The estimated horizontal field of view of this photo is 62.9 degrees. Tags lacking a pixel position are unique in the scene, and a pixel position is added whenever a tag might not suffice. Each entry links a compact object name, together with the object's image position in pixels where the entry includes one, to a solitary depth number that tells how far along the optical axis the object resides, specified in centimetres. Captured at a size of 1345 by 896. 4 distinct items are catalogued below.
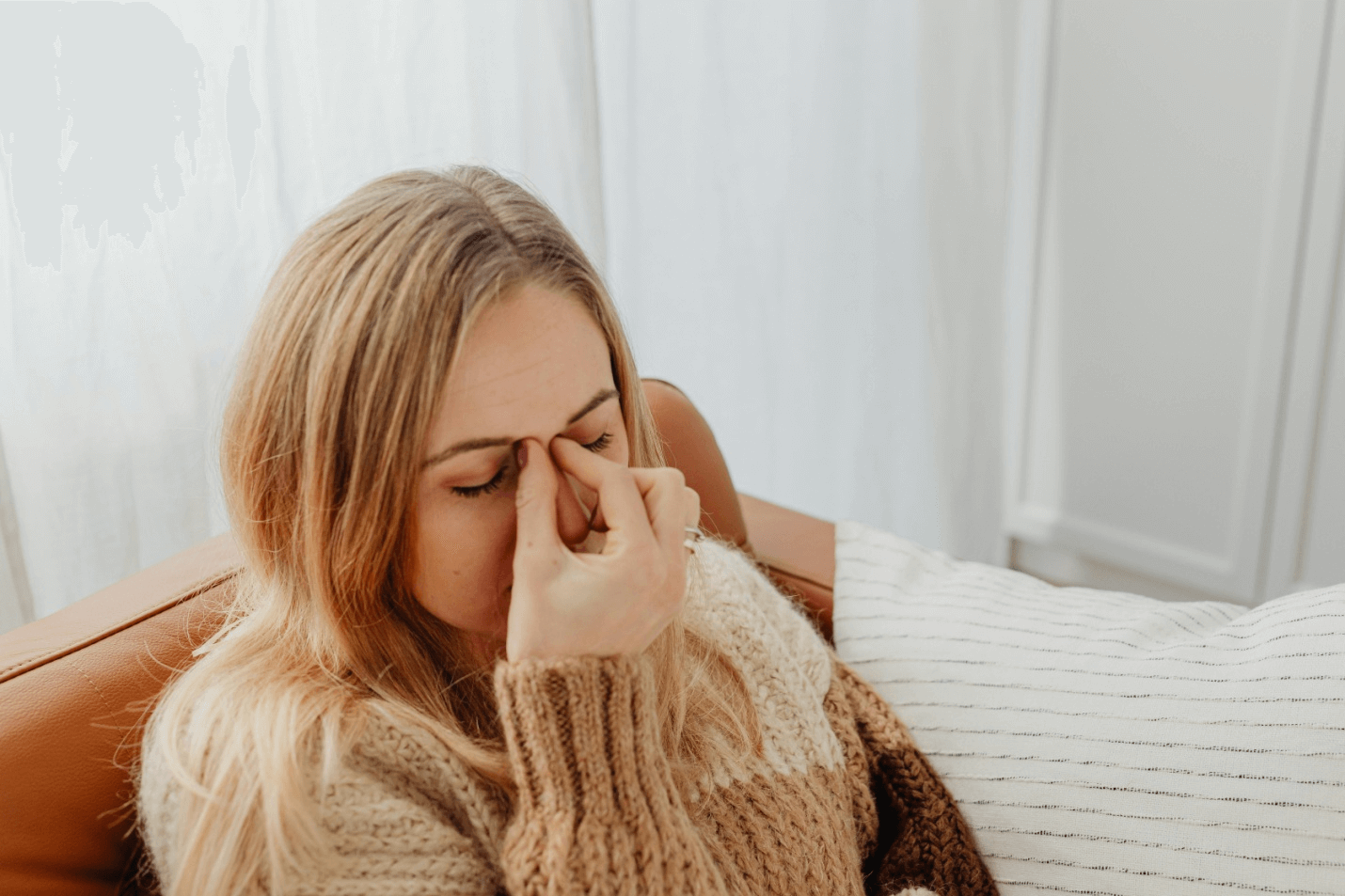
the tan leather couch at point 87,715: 68
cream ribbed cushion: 84
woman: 68
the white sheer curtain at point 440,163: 101
